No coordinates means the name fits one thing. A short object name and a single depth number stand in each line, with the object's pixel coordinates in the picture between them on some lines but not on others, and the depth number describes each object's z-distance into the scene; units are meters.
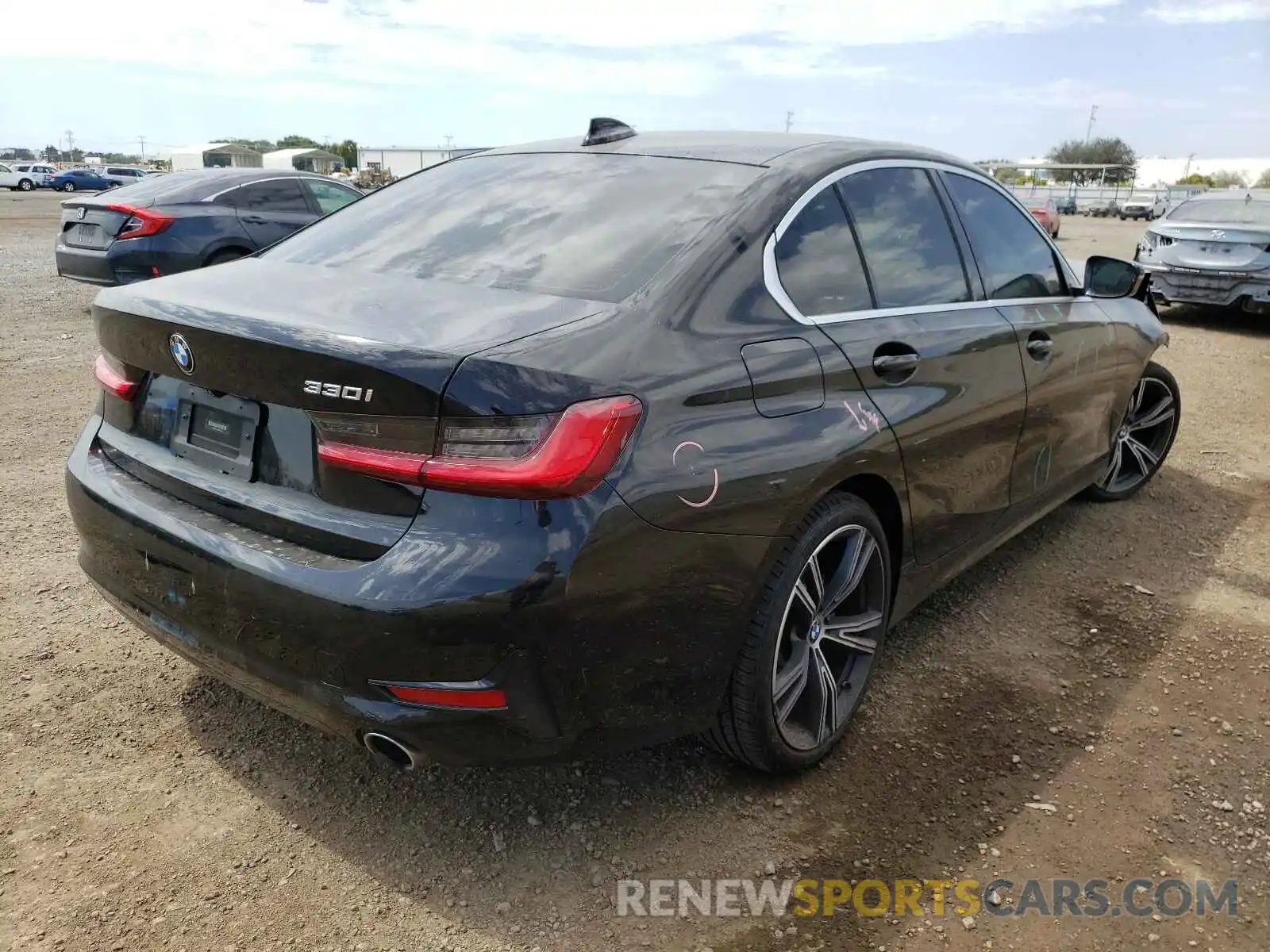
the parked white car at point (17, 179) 46.44
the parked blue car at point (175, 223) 8.73
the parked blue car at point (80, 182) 45.38
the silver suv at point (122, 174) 47.03
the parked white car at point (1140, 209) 50.44
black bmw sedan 1.93
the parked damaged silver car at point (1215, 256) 10.16
